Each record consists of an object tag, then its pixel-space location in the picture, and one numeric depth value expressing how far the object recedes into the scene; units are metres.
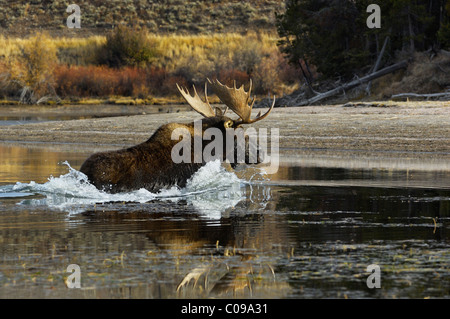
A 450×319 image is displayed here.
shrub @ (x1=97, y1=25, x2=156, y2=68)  56.75
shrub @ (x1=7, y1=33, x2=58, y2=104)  48.34
